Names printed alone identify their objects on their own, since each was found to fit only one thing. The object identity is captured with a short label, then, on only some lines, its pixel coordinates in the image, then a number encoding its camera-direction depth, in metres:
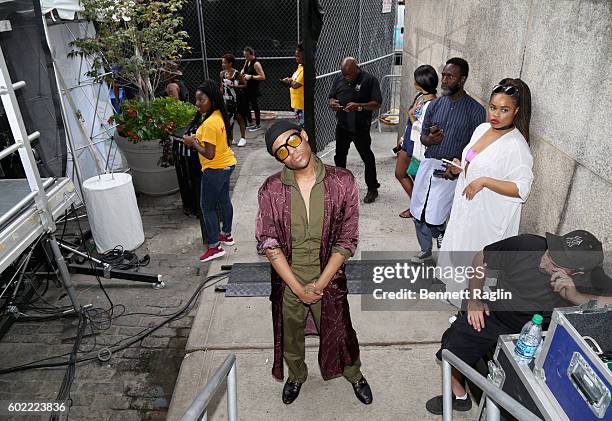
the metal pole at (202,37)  10.30
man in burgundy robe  2.84
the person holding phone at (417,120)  4.70
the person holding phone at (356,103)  5.93
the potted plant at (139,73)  6.71
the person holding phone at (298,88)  7.98
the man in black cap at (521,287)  2.38
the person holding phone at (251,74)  9.18
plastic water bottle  2.37
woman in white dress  3.21
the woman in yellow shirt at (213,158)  4.59
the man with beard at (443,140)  3.95
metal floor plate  4.62
